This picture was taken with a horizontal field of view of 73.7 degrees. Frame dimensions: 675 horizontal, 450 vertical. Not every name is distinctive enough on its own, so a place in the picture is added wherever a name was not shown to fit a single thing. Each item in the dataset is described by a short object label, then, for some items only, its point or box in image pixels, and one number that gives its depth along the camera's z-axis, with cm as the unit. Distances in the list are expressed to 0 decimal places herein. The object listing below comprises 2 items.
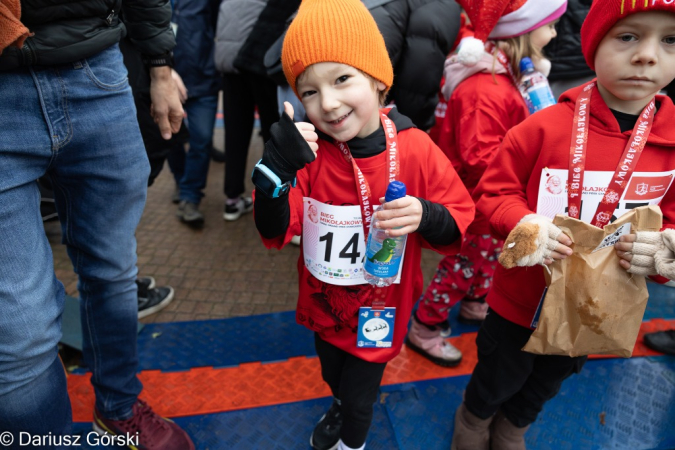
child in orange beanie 132
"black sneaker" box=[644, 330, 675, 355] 258
